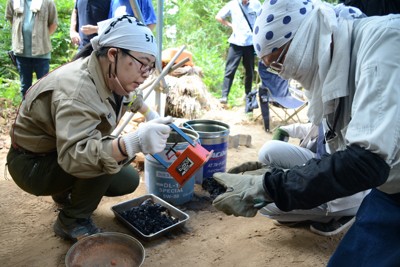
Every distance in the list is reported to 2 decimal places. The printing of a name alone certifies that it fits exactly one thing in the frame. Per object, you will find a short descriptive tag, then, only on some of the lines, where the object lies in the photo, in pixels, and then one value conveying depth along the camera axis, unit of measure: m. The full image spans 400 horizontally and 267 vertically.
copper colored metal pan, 1.98
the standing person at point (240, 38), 5.96
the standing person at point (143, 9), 3.67
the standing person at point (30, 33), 4.33
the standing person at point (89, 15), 3.71
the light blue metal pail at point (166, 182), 2.79
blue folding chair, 5.11
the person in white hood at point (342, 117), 1.21
